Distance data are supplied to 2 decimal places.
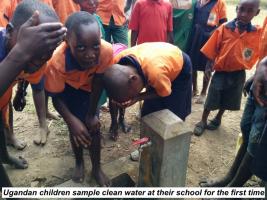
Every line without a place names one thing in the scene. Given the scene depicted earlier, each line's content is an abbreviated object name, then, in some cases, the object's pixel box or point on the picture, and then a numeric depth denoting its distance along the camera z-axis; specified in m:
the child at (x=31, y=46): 1.44
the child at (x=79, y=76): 2.09
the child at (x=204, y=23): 3.98
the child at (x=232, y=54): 3.29
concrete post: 2.05
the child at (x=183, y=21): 4.09
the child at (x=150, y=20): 3.88
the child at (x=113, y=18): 4.03
